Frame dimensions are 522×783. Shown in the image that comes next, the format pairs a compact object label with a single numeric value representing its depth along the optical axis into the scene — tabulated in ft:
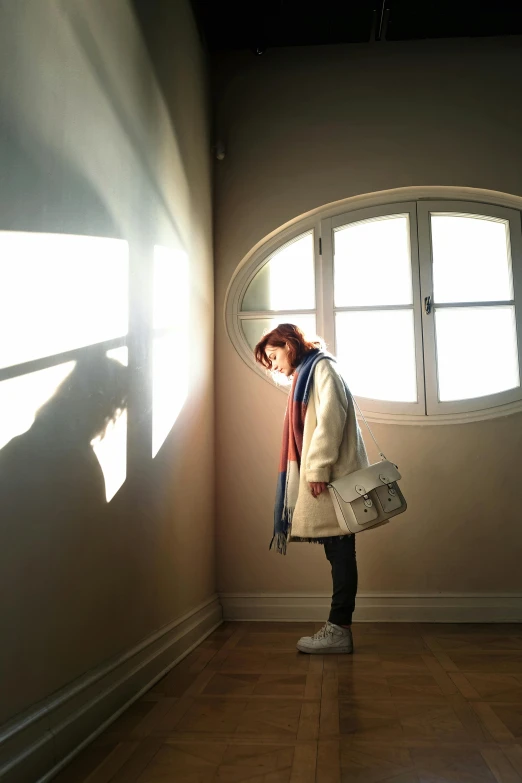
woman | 9.12
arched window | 12.06
